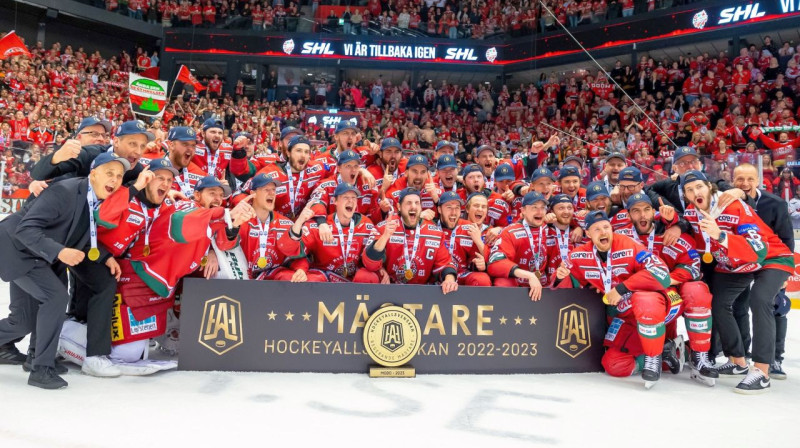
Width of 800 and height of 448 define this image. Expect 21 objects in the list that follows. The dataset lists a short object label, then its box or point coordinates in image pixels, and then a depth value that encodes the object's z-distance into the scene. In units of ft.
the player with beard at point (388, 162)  23.24
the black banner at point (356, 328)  15.11
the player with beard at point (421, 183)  21.12
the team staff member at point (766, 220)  16.99
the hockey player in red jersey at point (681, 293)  16.38
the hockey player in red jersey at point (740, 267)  15.46
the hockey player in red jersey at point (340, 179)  19.92
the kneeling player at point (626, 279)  15.65
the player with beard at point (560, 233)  18.92
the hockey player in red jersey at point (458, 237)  18.88
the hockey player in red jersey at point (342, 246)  17.43
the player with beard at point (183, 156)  19.90
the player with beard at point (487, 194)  21.88
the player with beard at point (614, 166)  22.75
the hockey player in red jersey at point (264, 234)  17.34
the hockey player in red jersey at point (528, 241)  18.71
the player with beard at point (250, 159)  22.40
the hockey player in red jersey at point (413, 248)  17.90
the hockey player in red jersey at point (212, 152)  21.77
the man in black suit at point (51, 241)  12.89
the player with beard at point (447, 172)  22.21
